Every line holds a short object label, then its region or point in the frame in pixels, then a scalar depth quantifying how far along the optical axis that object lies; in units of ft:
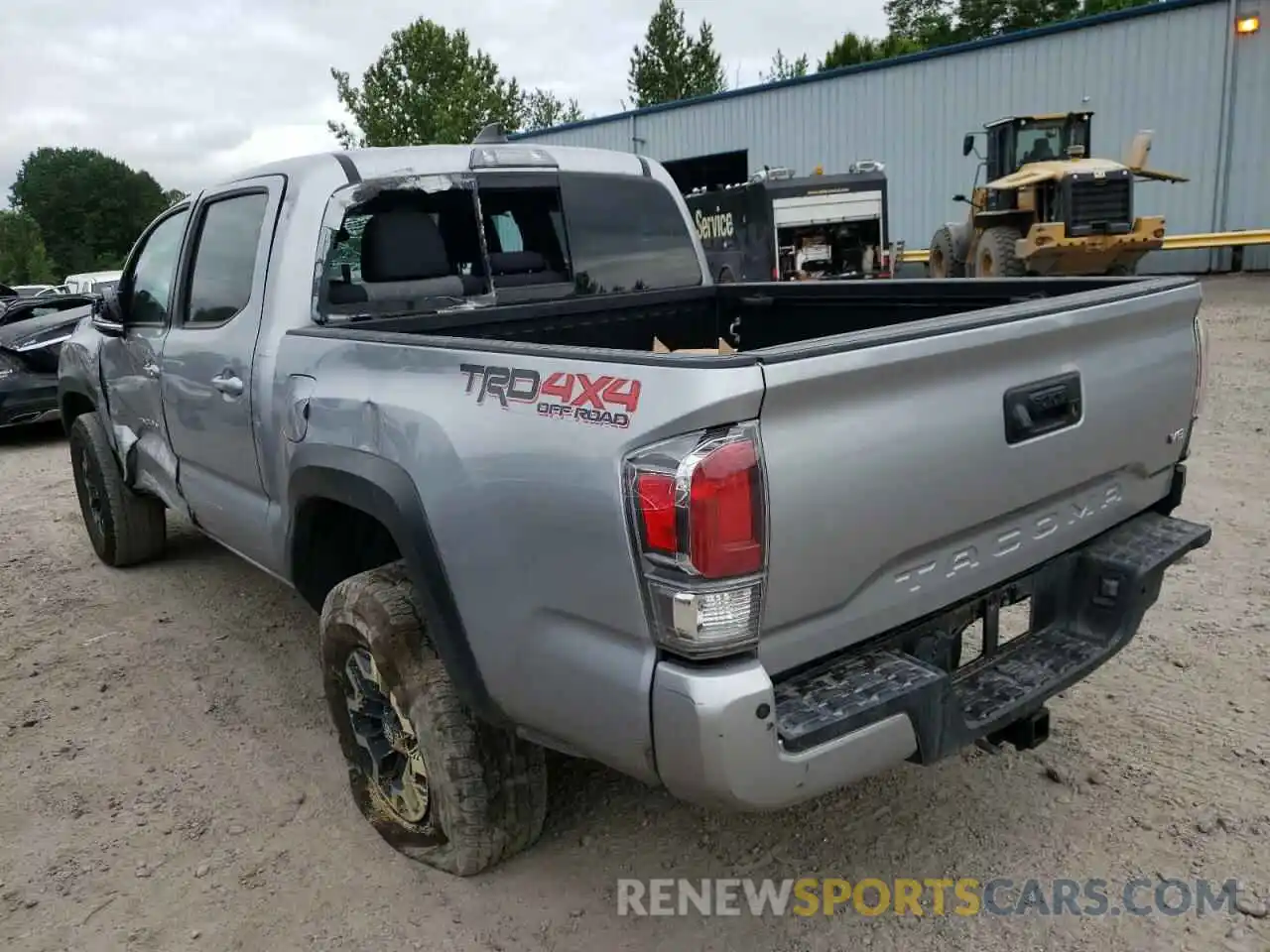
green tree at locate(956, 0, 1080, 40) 156.35
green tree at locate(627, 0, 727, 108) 170.09
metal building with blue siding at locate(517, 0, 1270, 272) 60.23
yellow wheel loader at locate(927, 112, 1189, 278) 47.42
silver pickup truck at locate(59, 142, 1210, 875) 6.48
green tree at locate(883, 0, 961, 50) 167.32
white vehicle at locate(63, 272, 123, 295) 79.41
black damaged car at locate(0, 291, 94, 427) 32.91
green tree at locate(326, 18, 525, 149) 149.48
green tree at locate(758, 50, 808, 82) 202.08
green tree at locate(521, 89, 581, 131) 221.87
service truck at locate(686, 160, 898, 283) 53.42
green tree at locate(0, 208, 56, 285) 190.49
